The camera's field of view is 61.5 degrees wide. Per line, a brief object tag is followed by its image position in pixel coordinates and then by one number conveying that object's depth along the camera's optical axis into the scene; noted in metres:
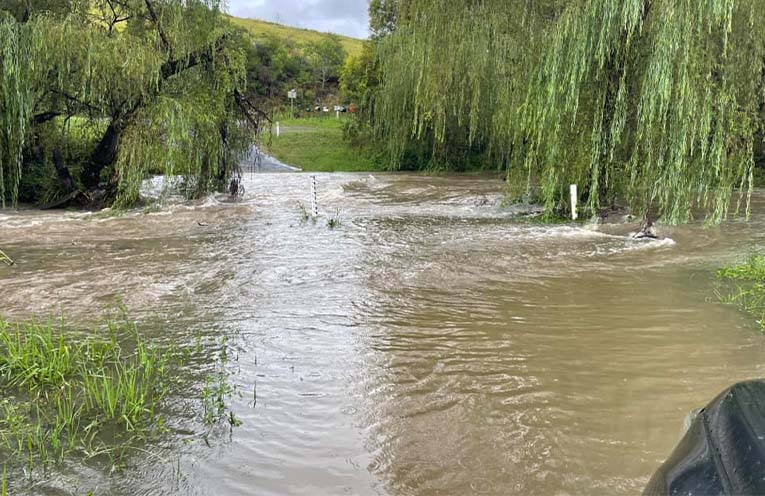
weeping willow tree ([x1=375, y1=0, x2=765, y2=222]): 10.00
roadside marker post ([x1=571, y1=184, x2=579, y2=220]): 12.18
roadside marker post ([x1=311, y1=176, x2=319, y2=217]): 14.57
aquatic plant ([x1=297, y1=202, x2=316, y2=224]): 14.03
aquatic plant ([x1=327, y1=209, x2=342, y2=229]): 13.28
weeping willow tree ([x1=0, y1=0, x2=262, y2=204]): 13.23
